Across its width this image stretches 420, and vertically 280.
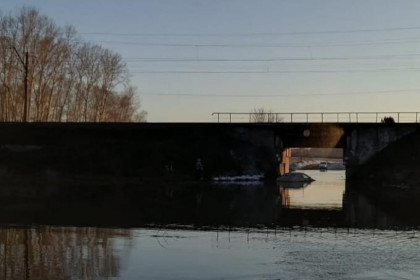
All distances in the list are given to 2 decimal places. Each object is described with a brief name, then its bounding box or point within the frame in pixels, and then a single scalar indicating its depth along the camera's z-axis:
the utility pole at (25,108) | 61.30
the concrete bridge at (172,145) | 59.38
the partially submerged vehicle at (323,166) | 125.53
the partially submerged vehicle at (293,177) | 58.31
